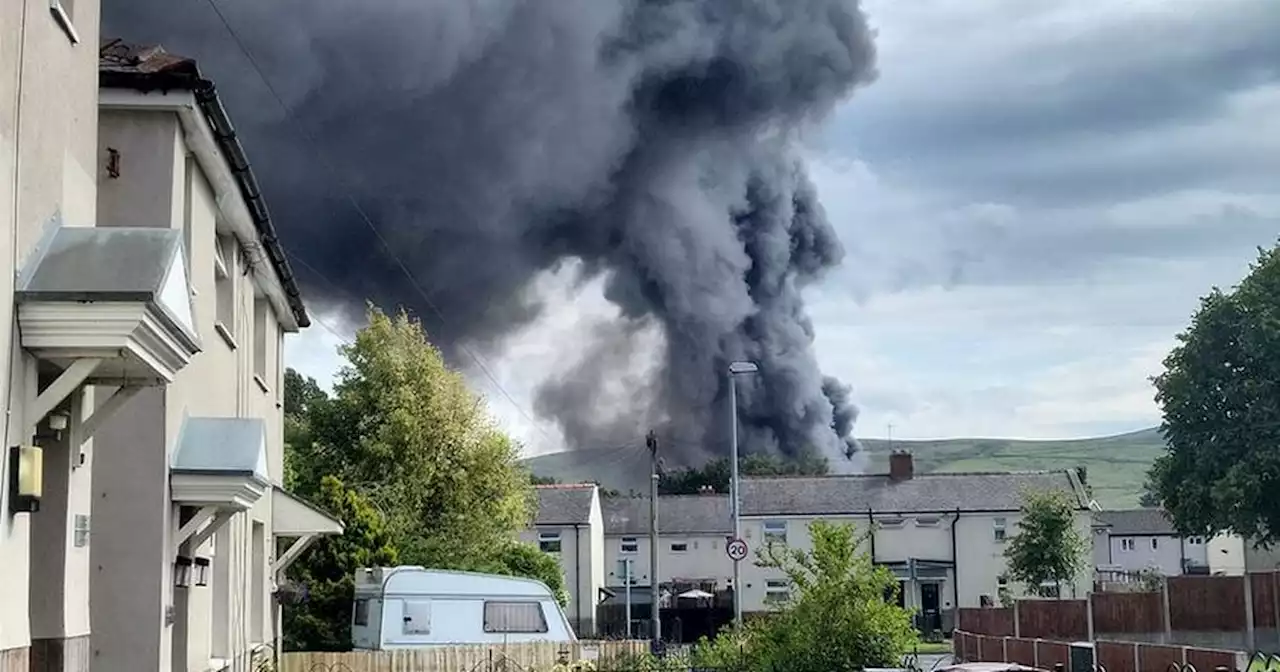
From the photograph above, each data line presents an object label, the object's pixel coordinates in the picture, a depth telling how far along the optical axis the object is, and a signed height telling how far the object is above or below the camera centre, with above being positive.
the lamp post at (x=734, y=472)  33.78 +1.55
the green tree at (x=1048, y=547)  56.53 -0.61
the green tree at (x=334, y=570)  33.12 -0.54
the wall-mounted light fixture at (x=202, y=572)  14.44 -0.23
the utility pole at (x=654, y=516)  37.45 +0.56
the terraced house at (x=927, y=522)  67.94 +0.51
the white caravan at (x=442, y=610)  28.09 -1.28
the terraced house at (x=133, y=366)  7.38 +1.11
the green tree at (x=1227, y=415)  51.75 +3.95
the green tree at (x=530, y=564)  44.58 -0.72
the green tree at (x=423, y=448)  43.16 +2.75
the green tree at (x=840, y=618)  23.89 -1.33
